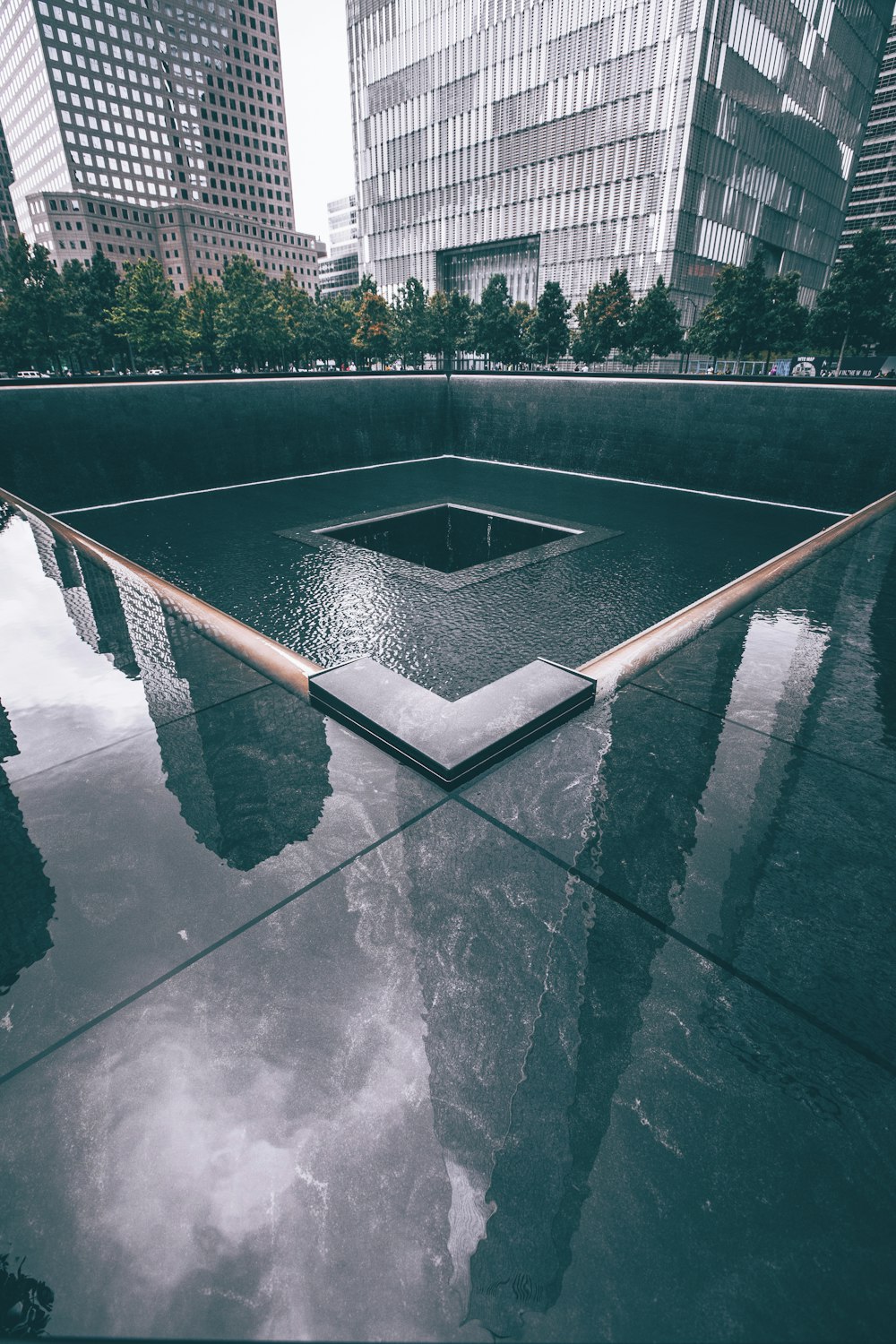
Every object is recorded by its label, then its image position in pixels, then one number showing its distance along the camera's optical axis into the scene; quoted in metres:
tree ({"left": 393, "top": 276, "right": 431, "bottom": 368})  38.88
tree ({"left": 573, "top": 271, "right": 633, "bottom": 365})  30.98
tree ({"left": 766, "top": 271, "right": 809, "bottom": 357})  31.05
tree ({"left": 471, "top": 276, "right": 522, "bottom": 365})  35.06
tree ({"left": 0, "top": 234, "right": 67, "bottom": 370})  38.19
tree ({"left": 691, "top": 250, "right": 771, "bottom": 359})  30.05
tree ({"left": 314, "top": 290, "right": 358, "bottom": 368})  41.81
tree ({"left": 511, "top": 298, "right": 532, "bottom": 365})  35.75
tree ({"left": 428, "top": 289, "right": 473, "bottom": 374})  37.28
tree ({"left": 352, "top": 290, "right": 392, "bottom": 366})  42.19
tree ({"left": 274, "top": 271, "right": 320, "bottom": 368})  42.28
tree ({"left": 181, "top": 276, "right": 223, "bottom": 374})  42.72
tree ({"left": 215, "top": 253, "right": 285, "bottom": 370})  40.47
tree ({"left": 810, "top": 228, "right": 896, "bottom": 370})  32.94
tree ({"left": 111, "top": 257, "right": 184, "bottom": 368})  39.19
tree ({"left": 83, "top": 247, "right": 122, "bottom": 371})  39.47
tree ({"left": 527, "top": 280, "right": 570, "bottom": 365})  32.62
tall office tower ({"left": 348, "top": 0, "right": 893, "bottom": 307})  47.25
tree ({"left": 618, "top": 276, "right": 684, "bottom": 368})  30.45
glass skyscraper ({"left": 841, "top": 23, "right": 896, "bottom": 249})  84.25
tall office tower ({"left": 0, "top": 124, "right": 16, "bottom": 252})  124.19
